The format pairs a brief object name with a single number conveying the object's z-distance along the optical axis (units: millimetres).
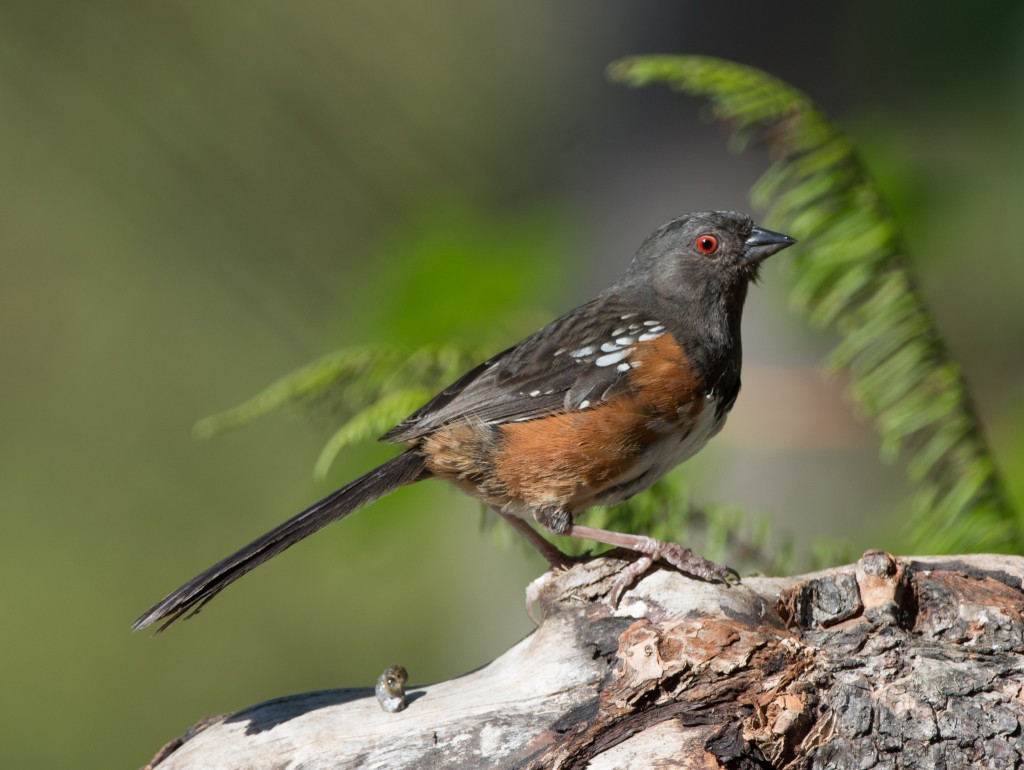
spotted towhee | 5434
